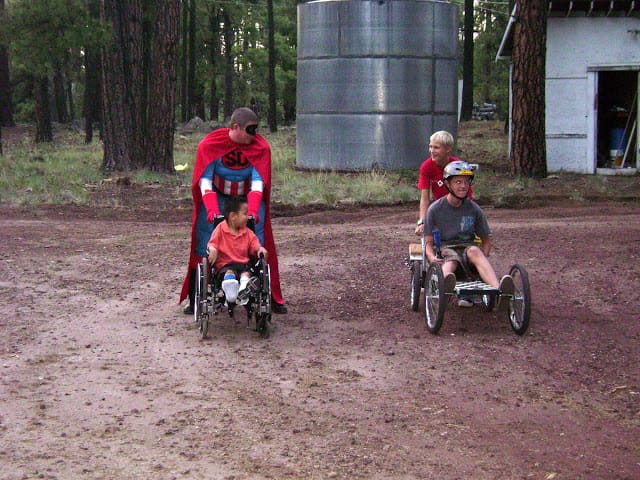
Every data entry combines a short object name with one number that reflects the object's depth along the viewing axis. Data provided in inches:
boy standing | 337.7
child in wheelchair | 312.3
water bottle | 331.0
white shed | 836.6
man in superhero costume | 327.6
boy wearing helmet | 323.0
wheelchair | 307.6
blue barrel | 869.8
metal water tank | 861.2
